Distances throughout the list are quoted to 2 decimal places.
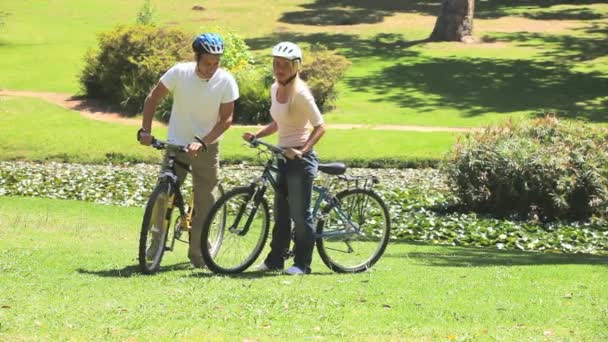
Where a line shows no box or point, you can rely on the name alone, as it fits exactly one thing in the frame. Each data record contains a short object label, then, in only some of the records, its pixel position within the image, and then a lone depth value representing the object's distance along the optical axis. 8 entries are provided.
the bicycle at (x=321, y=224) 18.52
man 18.12
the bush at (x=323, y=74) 55.72
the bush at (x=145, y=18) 65.81
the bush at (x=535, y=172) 32.81
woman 17.84
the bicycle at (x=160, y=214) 18.00
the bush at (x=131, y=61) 55.09
